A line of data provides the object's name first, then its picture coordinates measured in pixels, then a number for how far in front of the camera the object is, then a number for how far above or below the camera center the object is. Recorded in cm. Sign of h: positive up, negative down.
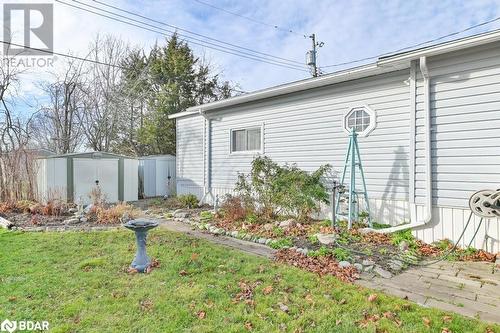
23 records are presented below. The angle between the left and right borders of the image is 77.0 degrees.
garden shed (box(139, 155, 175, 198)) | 1190 -48
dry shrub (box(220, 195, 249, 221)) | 694 -106
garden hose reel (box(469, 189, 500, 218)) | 420 -57
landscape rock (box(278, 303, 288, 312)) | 293 -137
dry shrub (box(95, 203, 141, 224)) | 695 -117
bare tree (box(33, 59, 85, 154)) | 1480 +264
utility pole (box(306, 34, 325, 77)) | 1630 +545
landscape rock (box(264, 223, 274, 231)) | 600 -125
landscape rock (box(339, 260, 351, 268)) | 400 -131
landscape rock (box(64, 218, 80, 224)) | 678 -127
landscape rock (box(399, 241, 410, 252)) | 477 -131
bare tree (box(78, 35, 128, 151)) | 1541 +287
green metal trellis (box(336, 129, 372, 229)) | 584 -39
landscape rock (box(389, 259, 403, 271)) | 400 -135
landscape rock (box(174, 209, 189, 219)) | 785 -132
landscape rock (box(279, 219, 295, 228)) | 609 -120
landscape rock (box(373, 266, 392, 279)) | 376 -135
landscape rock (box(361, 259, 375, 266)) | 407 -132
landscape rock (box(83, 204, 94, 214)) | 750 -112
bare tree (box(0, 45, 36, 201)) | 859 -25
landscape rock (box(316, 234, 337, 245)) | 498 -124
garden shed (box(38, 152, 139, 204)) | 883 -40
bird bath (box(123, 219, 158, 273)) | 399 -109
